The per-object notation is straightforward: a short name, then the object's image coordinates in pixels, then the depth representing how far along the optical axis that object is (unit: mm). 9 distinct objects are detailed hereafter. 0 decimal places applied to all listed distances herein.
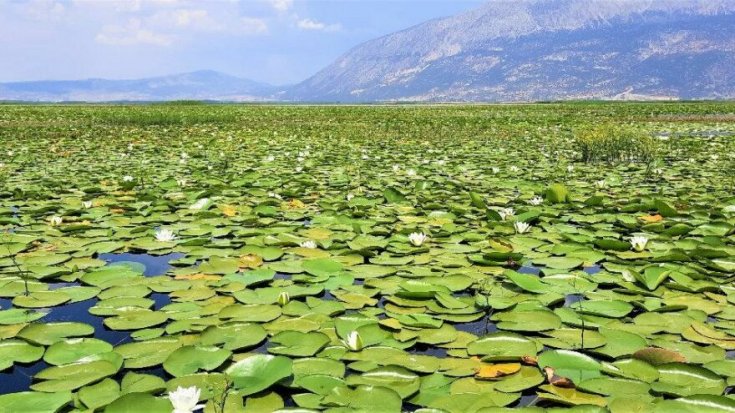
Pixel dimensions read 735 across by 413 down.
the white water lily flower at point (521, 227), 3863
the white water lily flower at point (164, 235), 3588
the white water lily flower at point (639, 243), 3441
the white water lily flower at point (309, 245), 3477
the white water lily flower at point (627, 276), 2918
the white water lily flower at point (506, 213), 4277
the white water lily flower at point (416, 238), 3518
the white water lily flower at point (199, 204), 4558
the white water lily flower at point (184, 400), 1475
